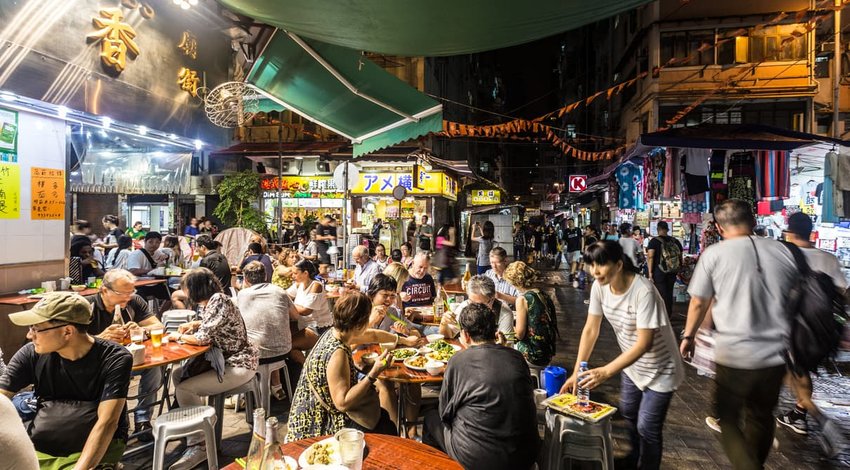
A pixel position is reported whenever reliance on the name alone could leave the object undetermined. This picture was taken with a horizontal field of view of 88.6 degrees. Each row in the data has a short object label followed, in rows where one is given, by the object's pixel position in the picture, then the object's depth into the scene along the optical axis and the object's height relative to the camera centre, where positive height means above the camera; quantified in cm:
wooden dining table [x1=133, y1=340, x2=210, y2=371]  400 -125
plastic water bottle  351 -139
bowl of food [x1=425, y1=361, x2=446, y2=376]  389 -126
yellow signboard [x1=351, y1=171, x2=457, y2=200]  1723 +175
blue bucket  453 -159
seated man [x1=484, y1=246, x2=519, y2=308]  643 -76
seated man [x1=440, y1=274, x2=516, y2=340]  497 -97
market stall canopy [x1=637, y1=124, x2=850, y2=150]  761 +161
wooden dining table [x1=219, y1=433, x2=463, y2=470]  246 -134
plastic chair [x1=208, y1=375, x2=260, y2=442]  439 -184
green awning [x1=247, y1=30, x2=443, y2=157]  482 +177
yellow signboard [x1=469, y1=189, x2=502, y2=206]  3091 +215
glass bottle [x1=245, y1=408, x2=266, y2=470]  202 -103
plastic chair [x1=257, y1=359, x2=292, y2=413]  513 -183
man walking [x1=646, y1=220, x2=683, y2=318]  973 -73
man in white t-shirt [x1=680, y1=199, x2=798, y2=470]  343 -85
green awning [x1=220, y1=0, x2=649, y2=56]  270 +138
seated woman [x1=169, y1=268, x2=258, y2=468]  431 -127
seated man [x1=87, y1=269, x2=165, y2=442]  460 -103
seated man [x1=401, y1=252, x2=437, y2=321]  725 -99
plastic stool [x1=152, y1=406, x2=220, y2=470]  360 -169
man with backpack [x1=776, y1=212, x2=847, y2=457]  440 -155
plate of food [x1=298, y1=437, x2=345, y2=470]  227 -124
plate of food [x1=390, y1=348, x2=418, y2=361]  435 -129
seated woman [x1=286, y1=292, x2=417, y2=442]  303 -112
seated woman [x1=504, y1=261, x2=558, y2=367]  493 -117
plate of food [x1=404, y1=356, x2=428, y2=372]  404 -129
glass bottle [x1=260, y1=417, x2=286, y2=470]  202 -107
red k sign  2331 +245
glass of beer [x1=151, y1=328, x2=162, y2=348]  445 -114
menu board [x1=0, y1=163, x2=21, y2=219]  673 +56
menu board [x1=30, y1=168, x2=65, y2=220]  730 +56
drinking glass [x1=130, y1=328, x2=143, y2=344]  444 -112
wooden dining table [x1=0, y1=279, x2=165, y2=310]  632 -109
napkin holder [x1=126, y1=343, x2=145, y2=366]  398 -116
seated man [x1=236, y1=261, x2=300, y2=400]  523 -111
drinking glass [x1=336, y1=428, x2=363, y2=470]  224 -115
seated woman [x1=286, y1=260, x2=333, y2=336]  630 -105
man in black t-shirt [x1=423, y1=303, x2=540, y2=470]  293 -125
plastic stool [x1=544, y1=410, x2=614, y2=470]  338 -168
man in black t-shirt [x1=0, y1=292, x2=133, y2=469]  291 -109
